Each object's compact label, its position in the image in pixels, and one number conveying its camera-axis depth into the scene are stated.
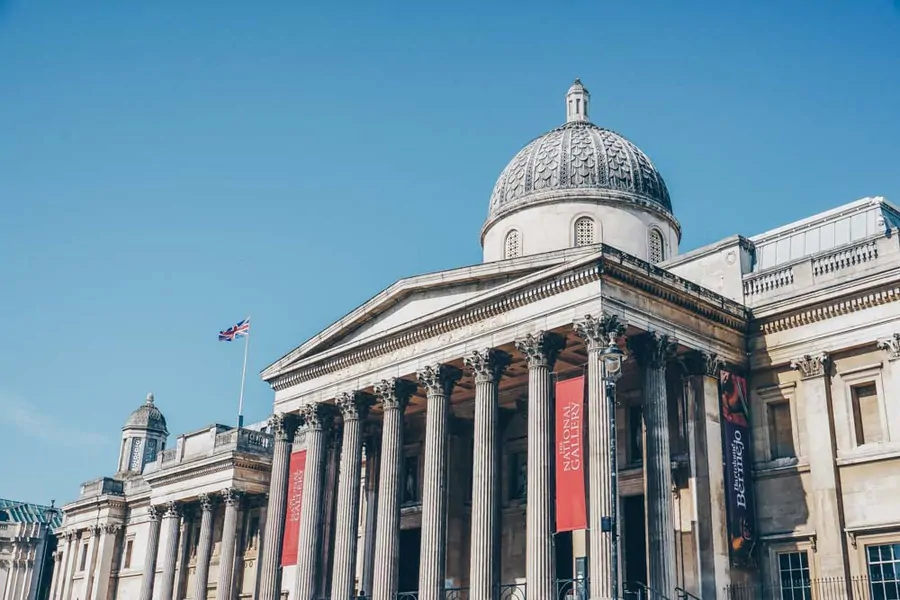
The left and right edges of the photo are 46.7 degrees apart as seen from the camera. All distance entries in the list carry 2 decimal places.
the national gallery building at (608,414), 27.78
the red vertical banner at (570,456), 26.56
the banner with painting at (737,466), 29.20
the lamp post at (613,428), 20.72
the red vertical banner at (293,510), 35.78
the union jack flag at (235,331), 48.50
